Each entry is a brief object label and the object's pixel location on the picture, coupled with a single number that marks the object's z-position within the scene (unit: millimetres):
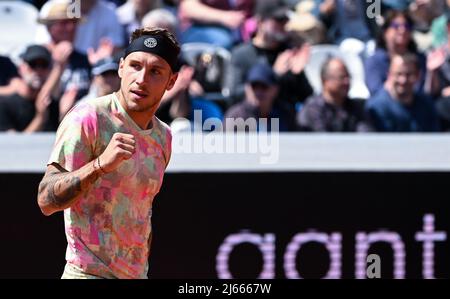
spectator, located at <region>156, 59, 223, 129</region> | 13812
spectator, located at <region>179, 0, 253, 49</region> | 15016
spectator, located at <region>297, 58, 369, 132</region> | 14016
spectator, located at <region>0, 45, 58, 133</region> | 13570
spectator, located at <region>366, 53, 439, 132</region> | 14320
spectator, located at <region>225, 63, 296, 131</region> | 13852
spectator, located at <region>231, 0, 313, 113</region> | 14422
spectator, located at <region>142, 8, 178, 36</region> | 14539
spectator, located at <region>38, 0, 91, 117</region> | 13805
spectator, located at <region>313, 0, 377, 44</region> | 15383
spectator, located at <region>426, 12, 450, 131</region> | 14711
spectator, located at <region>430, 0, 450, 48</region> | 15609
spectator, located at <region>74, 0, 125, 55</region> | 14641
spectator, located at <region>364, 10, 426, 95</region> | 14719
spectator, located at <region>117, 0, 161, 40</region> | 14859
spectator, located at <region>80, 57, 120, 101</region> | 13578
